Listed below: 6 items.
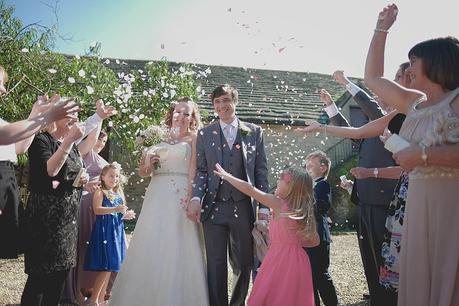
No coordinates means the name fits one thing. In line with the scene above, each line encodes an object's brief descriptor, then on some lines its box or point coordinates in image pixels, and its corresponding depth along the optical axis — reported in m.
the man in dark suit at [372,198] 4.26
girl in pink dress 3.94
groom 4.41
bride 4.53
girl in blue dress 5.24
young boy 4.88
